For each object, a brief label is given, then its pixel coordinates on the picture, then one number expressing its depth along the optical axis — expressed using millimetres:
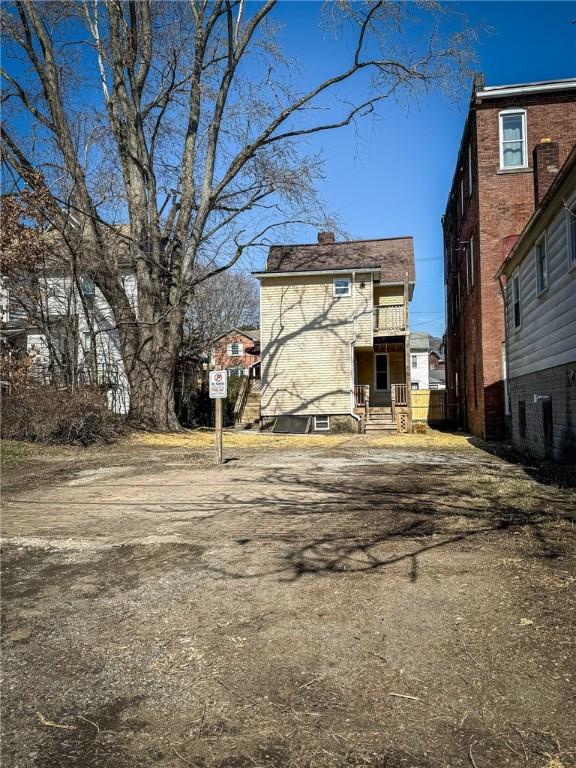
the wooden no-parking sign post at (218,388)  11805
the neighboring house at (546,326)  8930
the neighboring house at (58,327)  17812
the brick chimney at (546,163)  15781
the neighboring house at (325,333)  24547
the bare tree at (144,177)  18875
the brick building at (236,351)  44594
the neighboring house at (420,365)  56031
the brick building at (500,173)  17047
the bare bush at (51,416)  14188
